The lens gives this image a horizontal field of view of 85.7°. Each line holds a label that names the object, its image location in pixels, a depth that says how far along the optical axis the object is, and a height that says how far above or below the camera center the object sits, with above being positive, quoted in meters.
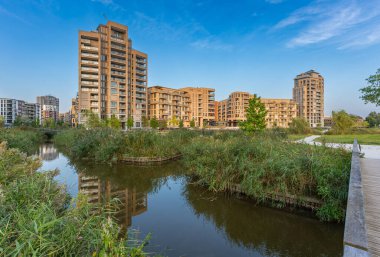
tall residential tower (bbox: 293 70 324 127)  98.62 +15.22
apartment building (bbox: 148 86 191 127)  65.25 +8.01
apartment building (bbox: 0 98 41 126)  113.81 +11.08
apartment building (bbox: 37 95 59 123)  146.49 +15.47
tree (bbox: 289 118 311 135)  31.48 +0.21
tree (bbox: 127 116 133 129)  51.50 +1.24
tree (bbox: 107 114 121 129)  45.89 +1.19
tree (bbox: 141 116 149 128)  58.17 +1.84
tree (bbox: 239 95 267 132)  23.88 +1.31
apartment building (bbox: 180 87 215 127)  78.69 +9.74
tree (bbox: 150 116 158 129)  53.99 +1.20
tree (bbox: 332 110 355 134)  29.78 +0.82
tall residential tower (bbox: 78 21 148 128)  50.19 +14.04
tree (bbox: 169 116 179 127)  62.55 +1.75
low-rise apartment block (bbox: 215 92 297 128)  88.62 +8.61
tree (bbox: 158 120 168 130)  60.19 +1.09
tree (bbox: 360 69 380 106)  18.05 +3.39
